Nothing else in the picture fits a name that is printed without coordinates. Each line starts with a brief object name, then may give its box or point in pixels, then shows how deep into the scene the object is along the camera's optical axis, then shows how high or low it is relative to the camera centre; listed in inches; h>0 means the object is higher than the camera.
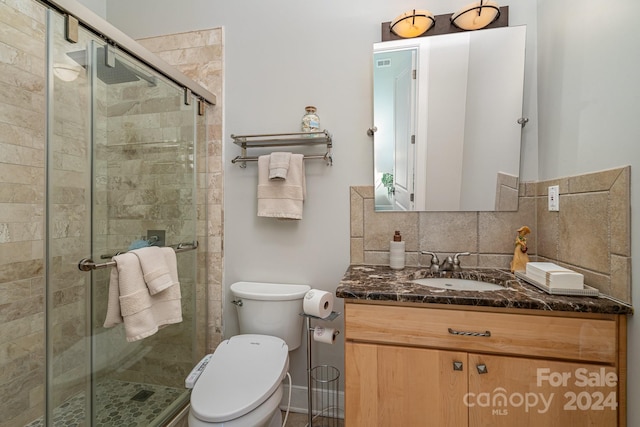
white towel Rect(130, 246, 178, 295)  47.0 -9.5
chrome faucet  55.0 -9.8
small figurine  52.6 -7.2
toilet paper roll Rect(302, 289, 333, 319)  50.0 -16.1
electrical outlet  48.8 +3.0
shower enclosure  39.8 -0.2
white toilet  40.8 -26.4
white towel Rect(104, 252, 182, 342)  44.2 -13.9
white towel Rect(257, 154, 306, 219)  60.4 +4.7
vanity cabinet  36.2 -21.1
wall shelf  60.5 +16.5
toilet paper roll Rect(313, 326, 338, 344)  50.4 -21.7
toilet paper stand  52.7 -28.2
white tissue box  39.1 -8.9
